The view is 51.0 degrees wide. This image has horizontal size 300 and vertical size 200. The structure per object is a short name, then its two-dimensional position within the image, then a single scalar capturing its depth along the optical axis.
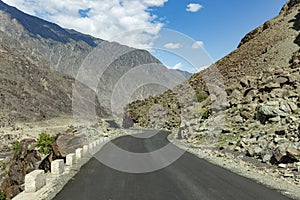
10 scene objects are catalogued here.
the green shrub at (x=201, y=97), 55.84
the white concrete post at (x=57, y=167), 12.76
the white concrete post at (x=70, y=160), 15.12
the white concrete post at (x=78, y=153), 17.38
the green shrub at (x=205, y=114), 36.88
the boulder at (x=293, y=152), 14.46
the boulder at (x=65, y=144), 21.84
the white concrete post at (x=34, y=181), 9.89
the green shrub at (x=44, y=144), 32.73
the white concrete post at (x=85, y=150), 19.22
